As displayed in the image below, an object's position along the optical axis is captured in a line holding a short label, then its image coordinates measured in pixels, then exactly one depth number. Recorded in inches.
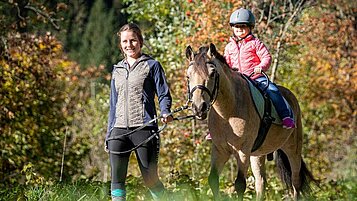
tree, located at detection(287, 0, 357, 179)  1097.5
